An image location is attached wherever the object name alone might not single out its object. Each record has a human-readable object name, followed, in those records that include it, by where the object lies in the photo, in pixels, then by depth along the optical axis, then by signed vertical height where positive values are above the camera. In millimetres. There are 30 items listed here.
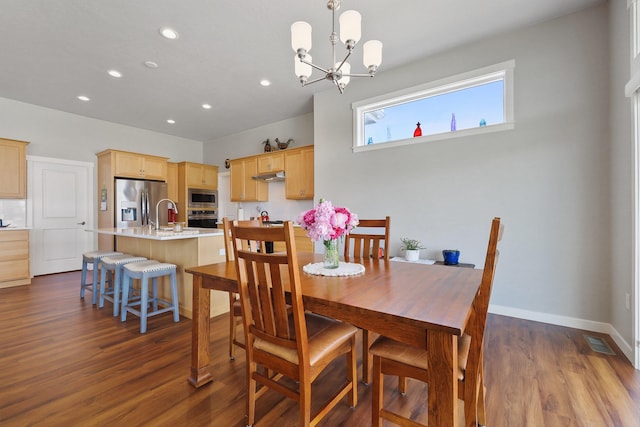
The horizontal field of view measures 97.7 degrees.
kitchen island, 2809 -428
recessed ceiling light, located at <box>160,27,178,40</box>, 2736 +1809
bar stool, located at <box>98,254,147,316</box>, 2928 -592
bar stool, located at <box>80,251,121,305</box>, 3260 -574
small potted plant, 3168 -411
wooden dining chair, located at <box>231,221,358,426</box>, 1177 -567
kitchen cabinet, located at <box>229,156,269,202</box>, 5531 +627
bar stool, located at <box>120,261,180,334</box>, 2563 -666
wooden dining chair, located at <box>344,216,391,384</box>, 1856 -264
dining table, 940 -357
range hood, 5070 +705
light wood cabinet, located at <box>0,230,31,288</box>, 4008 -633
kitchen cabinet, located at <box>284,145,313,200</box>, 4629 +699
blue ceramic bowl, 2965 -462
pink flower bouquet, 1537 -43
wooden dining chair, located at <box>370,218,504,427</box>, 1106 -638
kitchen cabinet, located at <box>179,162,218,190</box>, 6125 +894
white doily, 1567 -332
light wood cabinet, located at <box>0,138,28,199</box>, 4191 +705
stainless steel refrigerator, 5152 +248
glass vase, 1660 -244
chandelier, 1753 +1138
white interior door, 4746 +31
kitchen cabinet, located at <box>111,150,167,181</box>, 5152 +956
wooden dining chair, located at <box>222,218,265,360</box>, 1824 -631
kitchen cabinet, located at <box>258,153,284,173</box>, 5015 +947
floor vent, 2154 -1066
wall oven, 6164 -92
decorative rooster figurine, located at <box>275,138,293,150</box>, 5225 +1317
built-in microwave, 6176 +356
